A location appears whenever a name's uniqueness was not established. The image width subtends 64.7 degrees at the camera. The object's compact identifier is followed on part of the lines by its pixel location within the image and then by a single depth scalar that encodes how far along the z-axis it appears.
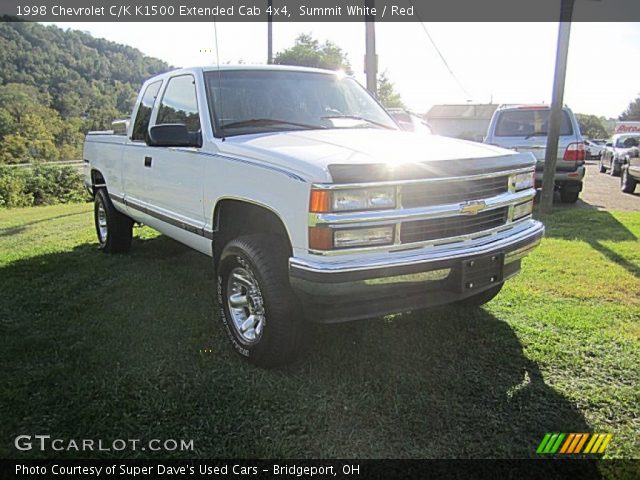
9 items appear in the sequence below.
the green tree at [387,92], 49.56
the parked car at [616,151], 17.02
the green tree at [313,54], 33.09
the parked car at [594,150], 31.22
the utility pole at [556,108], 7.95
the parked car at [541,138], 9.08
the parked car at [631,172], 11.31
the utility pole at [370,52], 9.61
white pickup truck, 2.64
